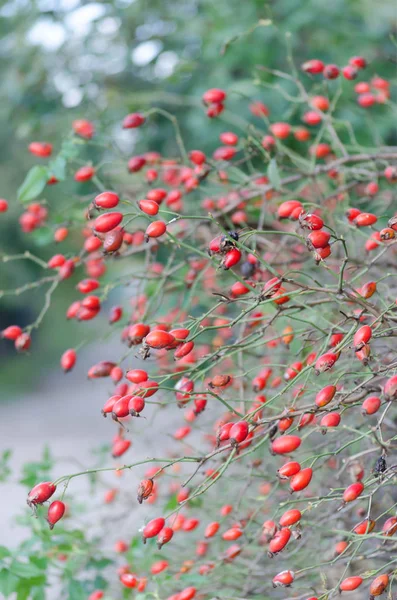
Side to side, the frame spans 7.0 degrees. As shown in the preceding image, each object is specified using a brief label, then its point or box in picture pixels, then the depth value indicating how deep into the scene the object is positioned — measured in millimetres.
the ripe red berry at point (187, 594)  2156
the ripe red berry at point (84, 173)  2345
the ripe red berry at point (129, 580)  2230
